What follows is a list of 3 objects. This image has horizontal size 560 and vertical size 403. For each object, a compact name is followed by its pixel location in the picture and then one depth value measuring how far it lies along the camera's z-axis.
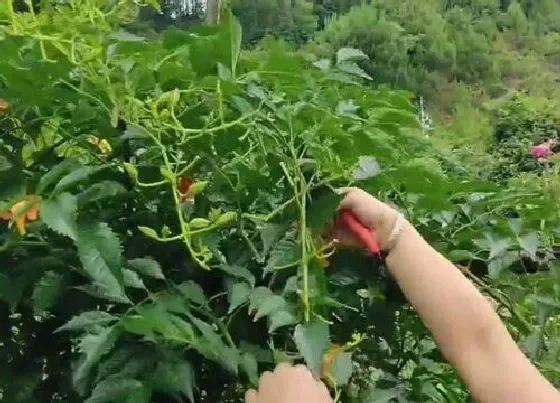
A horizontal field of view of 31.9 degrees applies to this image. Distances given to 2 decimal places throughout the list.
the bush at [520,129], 8.69
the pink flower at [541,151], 4.85
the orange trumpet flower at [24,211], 0.59
